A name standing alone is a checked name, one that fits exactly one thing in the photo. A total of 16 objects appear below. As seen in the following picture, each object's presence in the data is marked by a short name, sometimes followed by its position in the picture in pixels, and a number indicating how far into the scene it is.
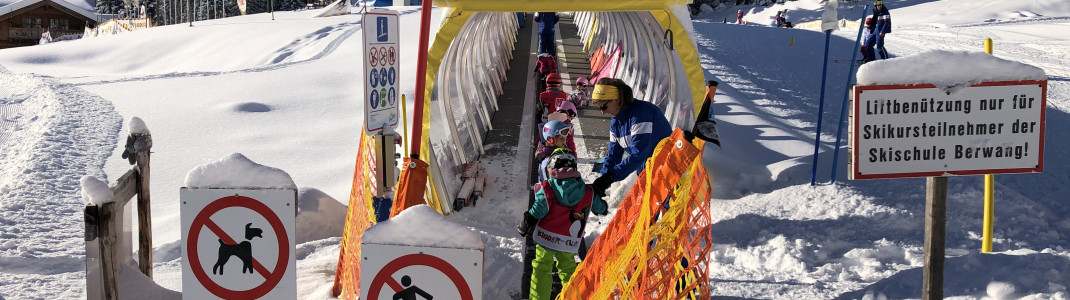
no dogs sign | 3.55
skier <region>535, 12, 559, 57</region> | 17.09
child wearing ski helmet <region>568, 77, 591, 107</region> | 13.58
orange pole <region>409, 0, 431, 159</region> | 4.91
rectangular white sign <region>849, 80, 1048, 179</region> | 3.84
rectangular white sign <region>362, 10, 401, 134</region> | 5.35
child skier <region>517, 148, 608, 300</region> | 5.68
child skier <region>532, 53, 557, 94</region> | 14.30
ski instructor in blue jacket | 6.82
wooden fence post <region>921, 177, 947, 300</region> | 4.07
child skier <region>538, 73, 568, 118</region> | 11.54
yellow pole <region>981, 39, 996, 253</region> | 5.85
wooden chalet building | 52.19
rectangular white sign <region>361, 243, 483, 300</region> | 3.23
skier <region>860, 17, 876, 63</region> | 16.31
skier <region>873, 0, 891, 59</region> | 16.14
